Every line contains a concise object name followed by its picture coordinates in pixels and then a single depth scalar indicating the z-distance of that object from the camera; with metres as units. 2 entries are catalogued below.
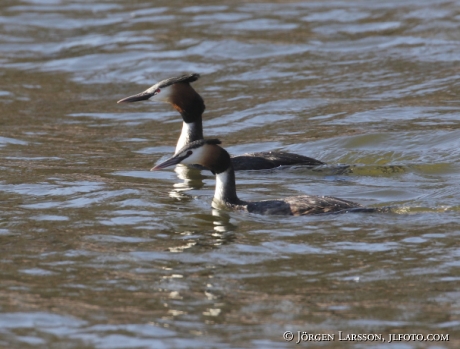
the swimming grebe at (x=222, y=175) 16.80
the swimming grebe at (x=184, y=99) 22.19
